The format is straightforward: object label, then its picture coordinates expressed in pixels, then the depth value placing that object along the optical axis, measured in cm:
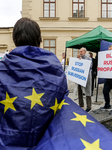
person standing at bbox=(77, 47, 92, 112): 443
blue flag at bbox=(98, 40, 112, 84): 544
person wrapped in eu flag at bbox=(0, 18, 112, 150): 109
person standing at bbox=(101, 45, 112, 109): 438
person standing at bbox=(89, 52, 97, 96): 725
